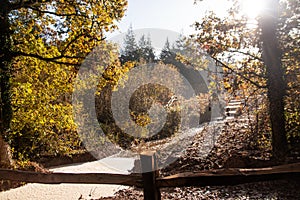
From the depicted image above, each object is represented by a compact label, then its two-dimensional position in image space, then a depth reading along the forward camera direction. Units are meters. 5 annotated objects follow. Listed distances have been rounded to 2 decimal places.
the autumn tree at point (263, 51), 4.91
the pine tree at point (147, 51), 26.86
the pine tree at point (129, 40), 37.42
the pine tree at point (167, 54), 27.00
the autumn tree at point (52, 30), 6.11
